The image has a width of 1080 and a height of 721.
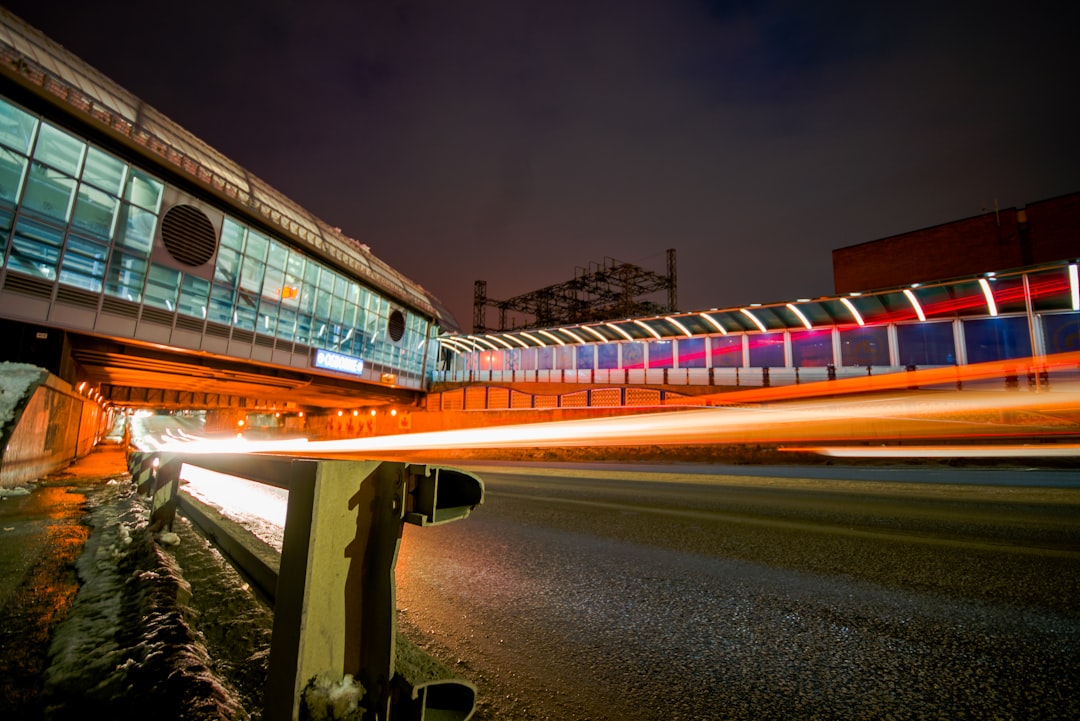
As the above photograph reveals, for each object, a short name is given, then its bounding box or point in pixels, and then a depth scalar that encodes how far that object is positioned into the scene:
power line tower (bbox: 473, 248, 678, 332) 54.03
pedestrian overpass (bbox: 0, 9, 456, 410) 16.14
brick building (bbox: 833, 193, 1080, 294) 34.94
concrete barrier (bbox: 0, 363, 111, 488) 9.08
